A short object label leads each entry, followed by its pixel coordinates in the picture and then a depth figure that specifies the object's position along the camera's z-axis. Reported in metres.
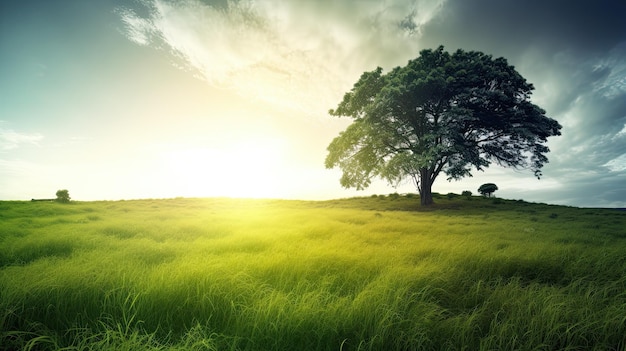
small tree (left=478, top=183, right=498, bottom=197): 30.19
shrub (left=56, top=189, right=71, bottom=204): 23.65
